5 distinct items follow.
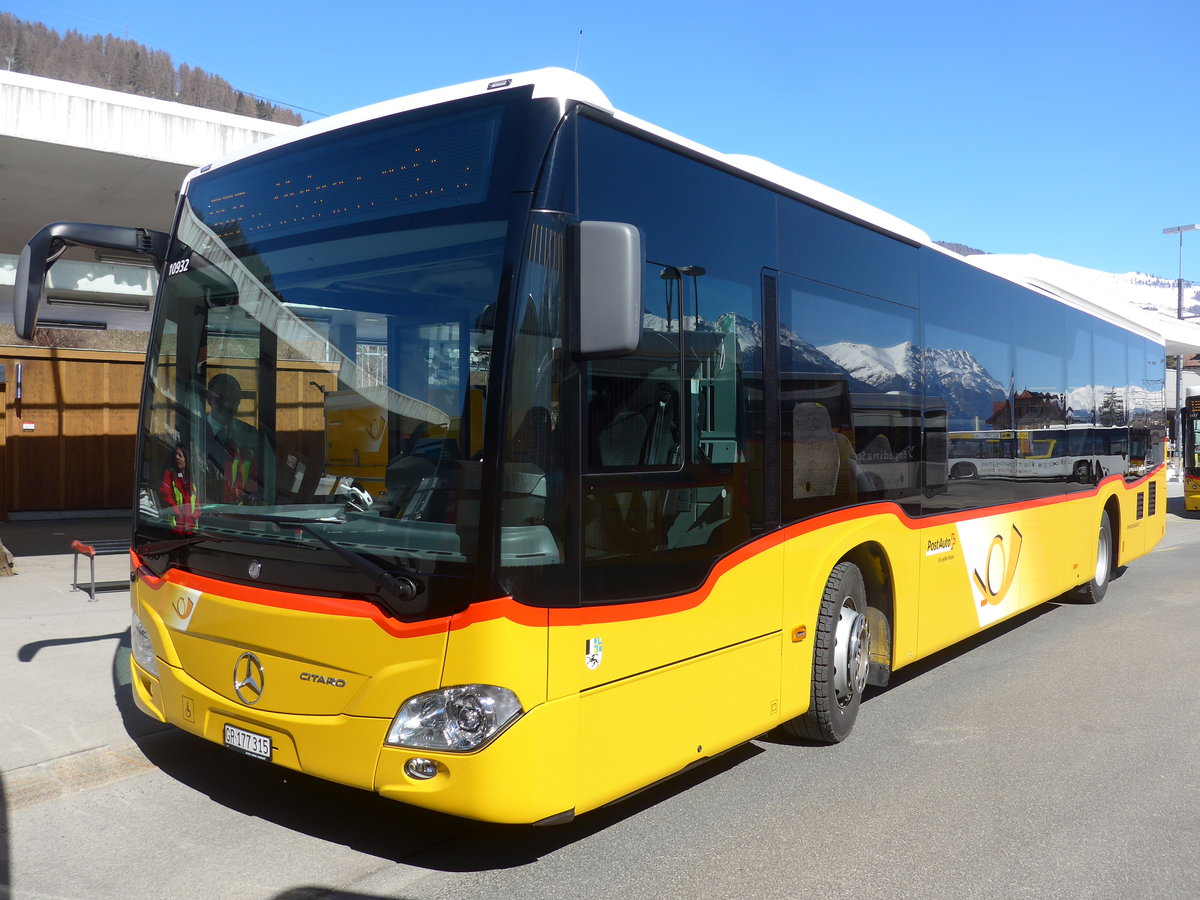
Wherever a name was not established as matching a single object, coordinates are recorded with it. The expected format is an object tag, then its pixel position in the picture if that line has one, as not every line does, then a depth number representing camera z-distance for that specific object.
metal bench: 9.45
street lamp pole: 37.76
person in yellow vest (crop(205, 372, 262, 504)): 4.41
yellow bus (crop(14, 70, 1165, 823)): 3.67
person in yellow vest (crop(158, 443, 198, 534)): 4.57
